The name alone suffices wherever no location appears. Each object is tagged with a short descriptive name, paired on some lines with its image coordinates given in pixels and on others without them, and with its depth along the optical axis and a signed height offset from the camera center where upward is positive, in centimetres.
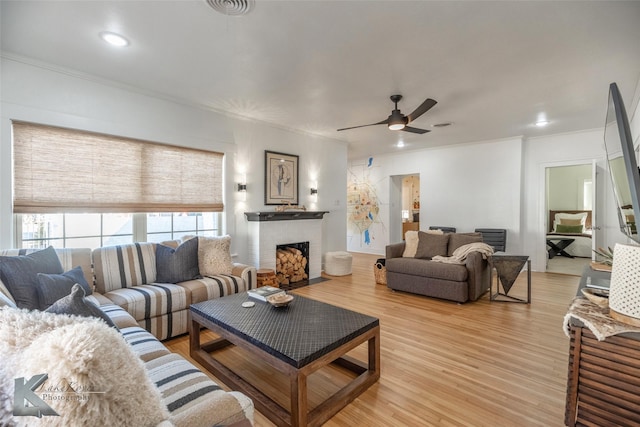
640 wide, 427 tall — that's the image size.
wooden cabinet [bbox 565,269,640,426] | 110 -68
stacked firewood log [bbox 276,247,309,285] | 468 -88
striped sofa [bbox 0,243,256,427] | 112 -76
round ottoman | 536 -96
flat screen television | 105 +21
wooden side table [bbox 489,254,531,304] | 370 -74
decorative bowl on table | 225 -69
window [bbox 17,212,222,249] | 285 -19
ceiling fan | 333 +111
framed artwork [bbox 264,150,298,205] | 466 +56
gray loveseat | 369 -77
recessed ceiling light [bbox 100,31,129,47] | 228 +140
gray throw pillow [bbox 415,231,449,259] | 434 -50
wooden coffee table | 158 -80
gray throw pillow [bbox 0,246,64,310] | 194 -45
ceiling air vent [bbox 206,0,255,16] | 188 +137
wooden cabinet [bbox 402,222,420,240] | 785 -37
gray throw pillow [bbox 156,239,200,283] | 301 -55
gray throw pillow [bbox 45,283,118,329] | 117 -39
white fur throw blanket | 64 -37
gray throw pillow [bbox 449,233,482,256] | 421 -40
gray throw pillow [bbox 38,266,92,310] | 198 -53
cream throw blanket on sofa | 387 -54
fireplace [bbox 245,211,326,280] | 432 -36
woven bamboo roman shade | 273 +42
